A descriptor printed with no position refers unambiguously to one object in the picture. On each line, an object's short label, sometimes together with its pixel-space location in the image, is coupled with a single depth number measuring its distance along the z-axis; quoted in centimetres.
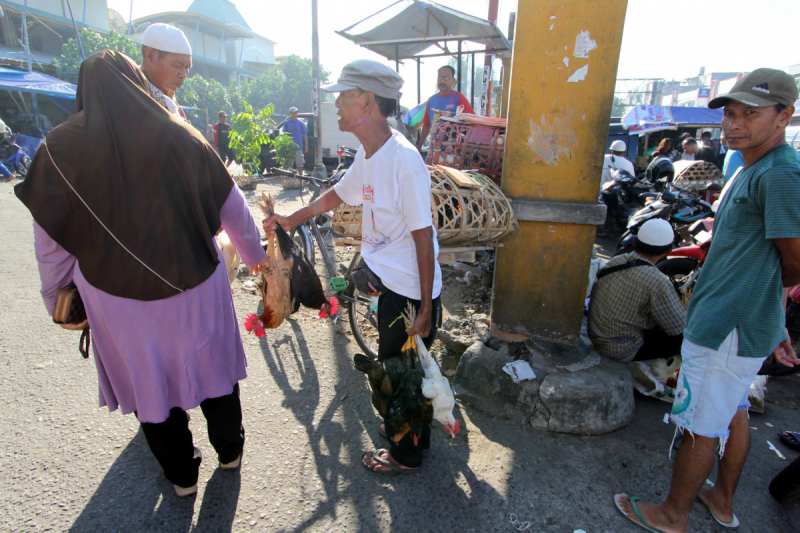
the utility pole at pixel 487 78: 964
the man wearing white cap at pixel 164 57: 218
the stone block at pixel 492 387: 269
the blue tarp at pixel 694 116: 1673
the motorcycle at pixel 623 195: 703
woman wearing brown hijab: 145
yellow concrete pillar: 268
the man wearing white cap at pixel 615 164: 753
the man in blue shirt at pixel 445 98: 583
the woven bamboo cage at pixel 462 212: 261
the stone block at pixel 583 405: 256
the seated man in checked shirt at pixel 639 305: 267
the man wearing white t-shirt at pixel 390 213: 182
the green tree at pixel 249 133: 995
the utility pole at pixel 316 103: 1178
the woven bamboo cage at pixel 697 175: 607
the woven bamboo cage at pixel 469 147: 347
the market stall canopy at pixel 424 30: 584
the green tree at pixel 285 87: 4334
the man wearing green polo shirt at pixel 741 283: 155
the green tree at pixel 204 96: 3067
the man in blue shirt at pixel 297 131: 1125
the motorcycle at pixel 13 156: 1189
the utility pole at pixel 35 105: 1725
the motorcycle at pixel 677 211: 473
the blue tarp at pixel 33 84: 1487
